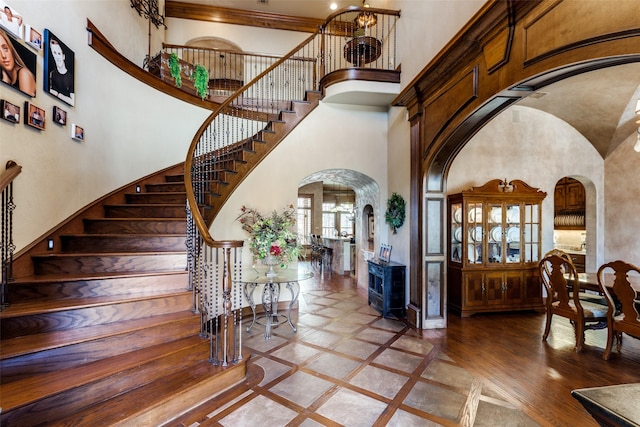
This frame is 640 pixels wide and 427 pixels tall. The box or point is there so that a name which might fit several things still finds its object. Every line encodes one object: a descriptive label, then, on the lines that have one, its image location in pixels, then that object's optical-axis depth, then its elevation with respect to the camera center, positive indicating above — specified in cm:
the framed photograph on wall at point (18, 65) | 261 +135
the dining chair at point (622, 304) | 290 -89
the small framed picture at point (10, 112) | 258 +89
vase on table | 404 -63
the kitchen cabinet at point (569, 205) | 678 +25
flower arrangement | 409 -29
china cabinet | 469 -51
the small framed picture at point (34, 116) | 283 +94
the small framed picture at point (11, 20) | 258 +171
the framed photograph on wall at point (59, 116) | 319 +106
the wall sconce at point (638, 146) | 351 +83
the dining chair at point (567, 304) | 337 -105
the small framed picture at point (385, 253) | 511 -65
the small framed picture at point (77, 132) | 348 +95
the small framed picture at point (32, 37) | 286 +171
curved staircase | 192 -92
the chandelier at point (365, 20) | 522 +350
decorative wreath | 474 +5
